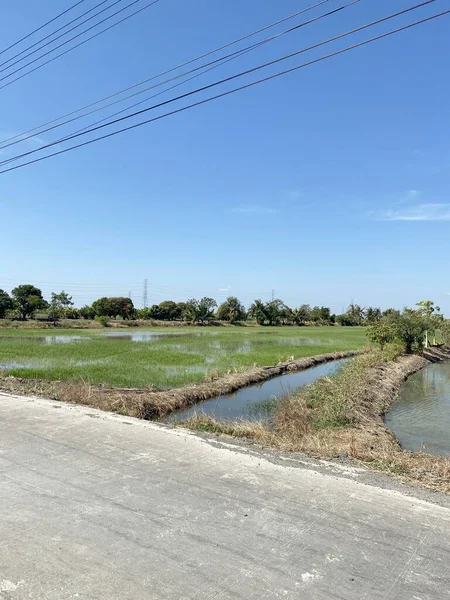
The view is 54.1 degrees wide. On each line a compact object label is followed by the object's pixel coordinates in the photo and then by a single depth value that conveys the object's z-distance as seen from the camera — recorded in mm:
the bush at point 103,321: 66375
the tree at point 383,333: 29844
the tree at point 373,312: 91412
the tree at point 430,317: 35469
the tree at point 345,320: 98812
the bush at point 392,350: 26172
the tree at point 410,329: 30969
